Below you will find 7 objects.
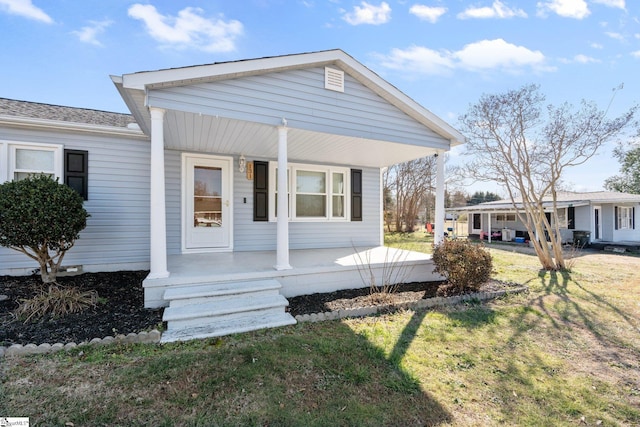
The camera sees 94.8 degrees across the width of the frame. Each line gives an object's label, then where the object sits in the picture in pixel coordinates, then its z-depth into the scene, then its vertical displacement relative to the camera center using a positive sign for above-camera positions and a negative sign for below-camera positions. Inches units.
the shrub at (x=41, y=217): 166.9 -0.5
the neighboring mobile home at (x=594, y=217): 589.0 -9.2
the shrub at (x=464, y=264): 197.2 -34.5
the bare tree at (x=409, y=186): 850.2 +83.7
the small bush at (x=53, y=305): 142.4 -45.1
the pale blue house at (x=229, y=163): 165.3 +42.8
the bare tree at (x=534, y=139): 290.2 +78.4
